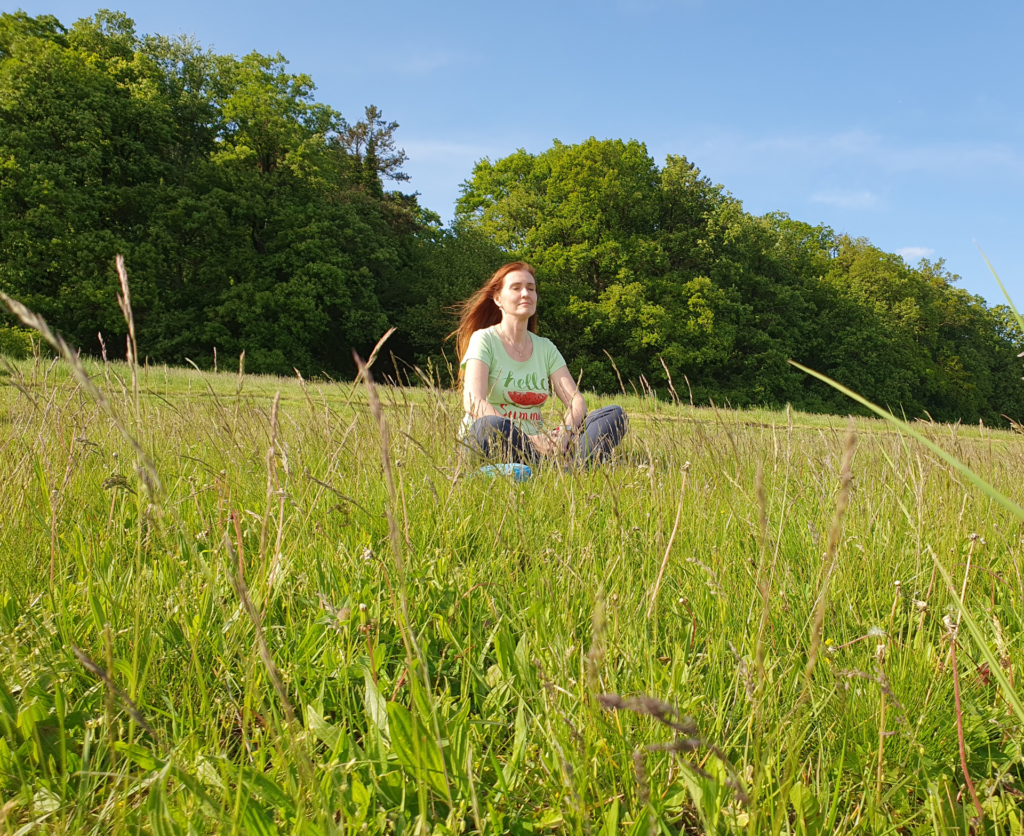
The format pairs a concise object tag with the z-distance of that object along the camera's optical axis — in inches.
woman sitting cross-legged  161.6
